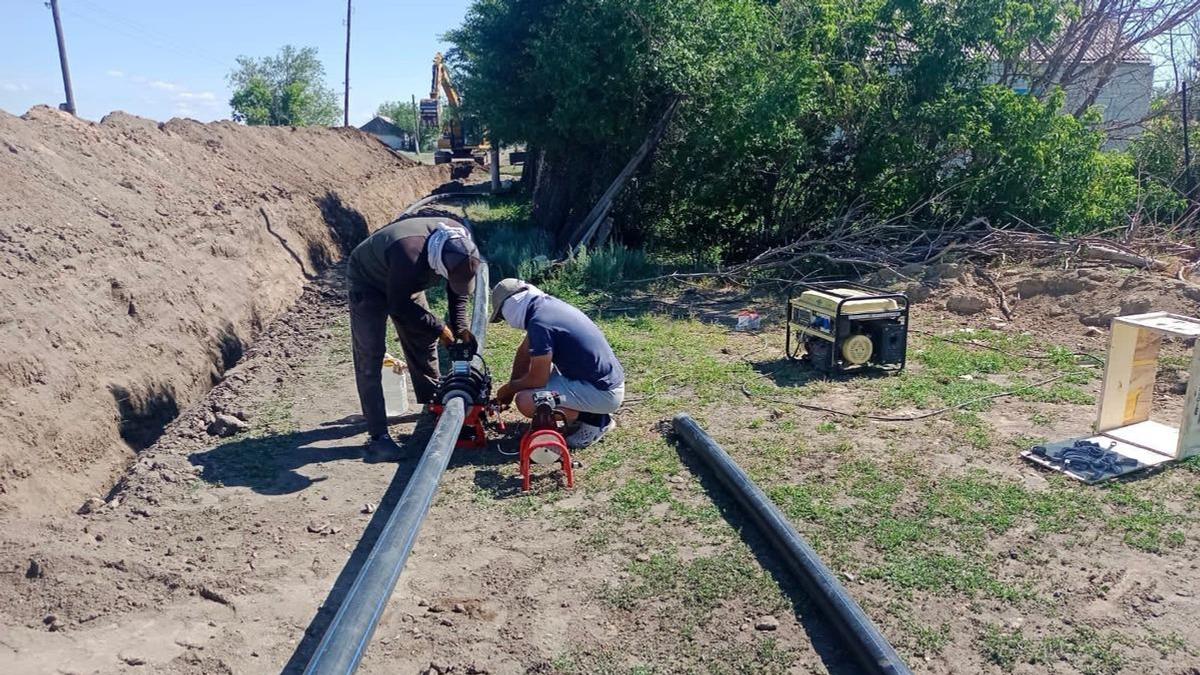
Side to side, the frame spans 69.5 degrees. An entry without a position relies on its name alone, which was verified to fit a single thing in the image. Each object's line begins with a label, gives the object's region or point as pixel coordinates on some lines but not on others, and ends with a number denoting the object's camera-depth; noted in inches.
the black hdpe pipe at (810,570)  134.7
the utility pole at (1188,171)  499.5
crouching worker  223.8
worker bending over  225.1
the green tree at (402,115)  3312.0
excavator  1237.0
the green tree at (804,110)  452.1
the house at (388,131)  3107.3
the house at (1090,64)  518.0
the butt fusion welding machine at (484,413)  210.2
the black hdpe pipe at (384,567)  125.6
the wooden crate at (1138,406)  209.3
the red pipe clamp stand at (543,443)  209.5
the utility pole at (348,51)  1713.8
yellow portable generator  288.4
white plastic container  270.5
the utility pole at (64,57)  890.1
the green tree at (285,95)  2240.4
